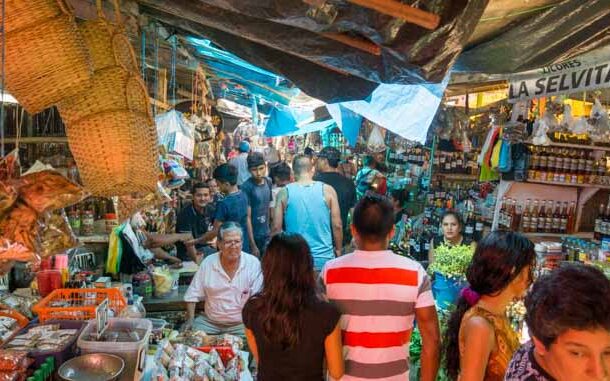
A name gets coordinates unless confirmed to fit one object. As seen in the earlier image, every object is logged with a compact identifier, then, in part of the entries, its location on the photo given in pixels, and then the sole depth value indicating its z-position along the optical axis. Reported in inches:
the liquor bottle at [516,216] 238.5
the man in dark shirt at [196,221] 233.5
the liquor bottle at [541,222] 237.6
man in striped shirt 103.0
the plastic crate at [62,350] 88.5
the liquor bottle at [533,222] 237.0
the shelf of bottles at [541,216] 237.6
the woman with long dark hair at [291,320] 95.4
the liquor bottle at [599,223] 219.3
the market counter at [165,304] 182.5
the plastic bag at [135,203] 123.3
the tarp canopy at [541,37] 102.2
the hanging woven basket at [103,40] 76.7
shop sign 142.9
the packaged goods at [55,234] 70.5
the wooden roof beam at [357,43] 99.3
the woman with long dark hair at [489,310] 88.3
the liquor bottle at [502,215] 245.6
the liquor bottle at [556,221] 238.7
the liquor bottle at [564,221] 239.6
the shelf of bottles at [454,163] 339.3
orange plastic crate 109.8
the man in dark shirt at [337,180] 267.0
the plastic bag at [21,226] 65.8
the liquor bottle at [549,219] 238.4
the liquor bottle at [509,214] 239.9
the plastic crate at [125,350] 93.6
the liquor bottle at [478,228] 273.0
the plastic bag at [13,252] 65.8
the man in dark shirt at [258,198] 243.9
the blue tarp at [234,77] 203.2
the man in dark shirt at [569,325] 57.8
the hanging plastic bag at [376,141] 361.7
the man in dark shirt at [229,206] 216.5
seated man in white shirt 163.0
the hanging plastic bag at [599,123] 197.8
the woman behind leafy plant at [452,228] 214.7
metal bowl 86.4
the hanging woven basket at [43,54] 63.4
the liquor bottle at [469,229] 279.0
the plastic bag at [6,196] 64.9
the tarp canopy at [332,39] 83.0
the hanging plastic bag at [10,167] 66.9
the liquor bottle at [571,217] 241.6
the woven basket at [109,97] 72.9
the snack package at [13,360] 80.1
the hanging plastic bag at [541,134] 214.1
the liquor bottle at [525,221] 237.1
